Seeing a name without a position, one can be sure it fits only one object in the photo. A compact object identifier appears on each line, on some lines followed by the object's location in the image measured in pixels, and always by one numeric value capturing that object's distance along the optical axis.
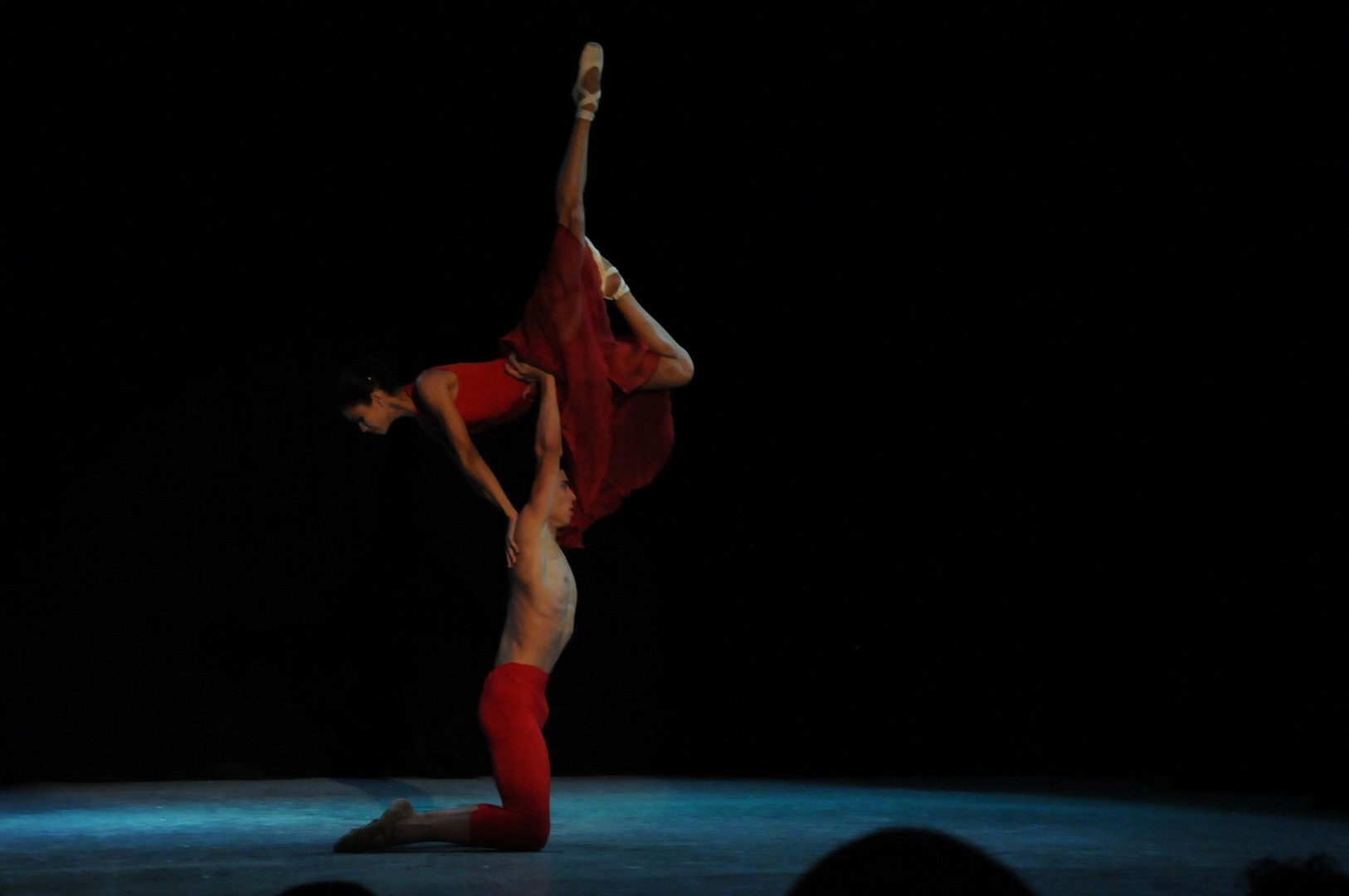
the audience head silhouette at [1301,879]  3.71
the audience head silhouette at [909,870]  3.80
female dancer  10.28
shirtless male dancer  9.81
